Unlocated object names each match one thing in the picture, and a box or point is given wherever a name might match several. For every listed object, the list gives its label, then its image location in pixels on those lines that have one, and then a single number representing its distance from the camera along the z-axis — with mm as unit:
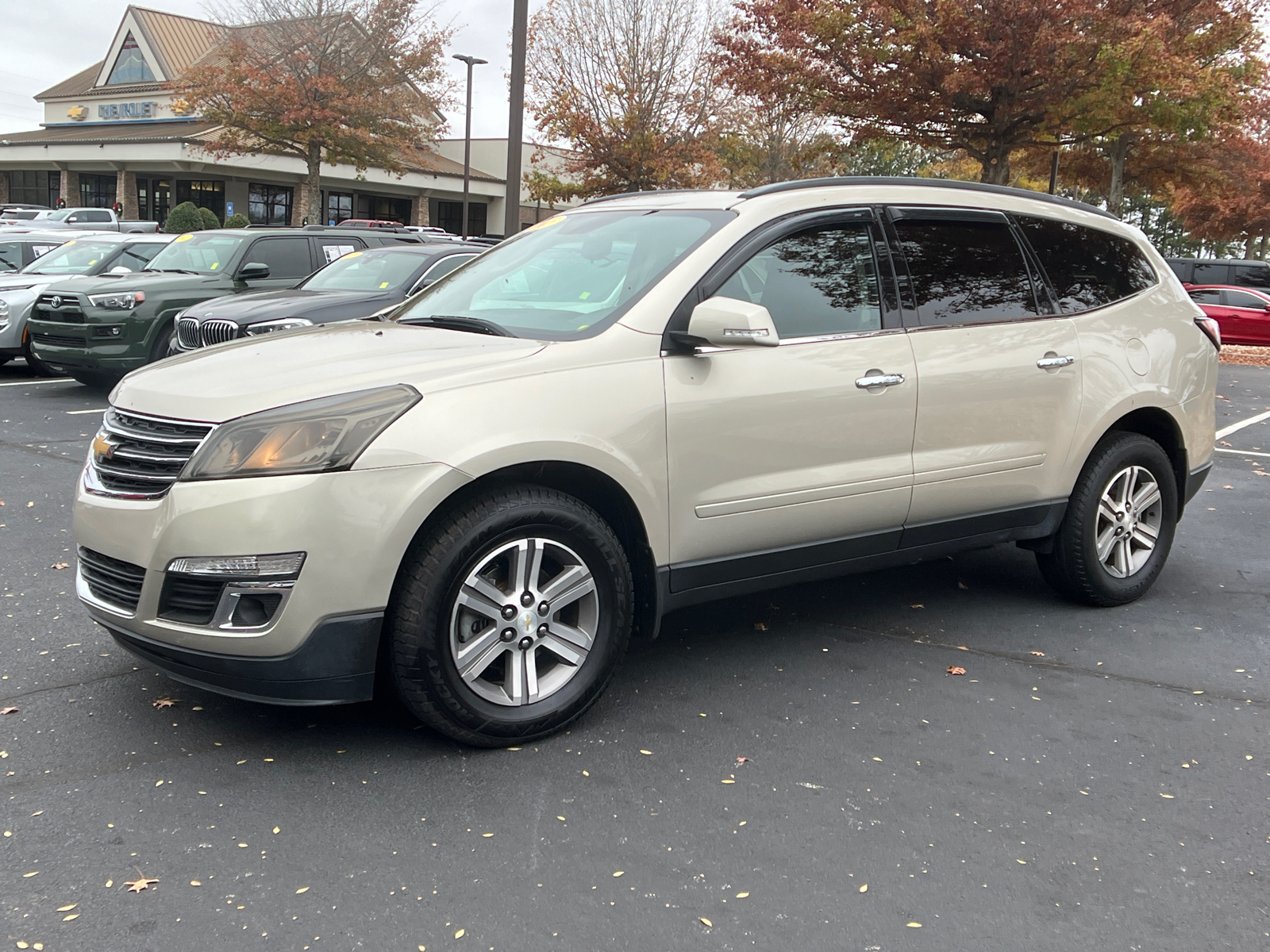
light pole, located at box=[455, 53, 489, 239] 38094
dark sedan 9469
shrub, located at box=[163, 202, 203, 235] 34844
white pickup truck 26625
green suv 11008
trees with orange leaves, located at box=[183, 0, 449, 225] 29938
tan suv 3256
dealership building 42375
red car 24734
